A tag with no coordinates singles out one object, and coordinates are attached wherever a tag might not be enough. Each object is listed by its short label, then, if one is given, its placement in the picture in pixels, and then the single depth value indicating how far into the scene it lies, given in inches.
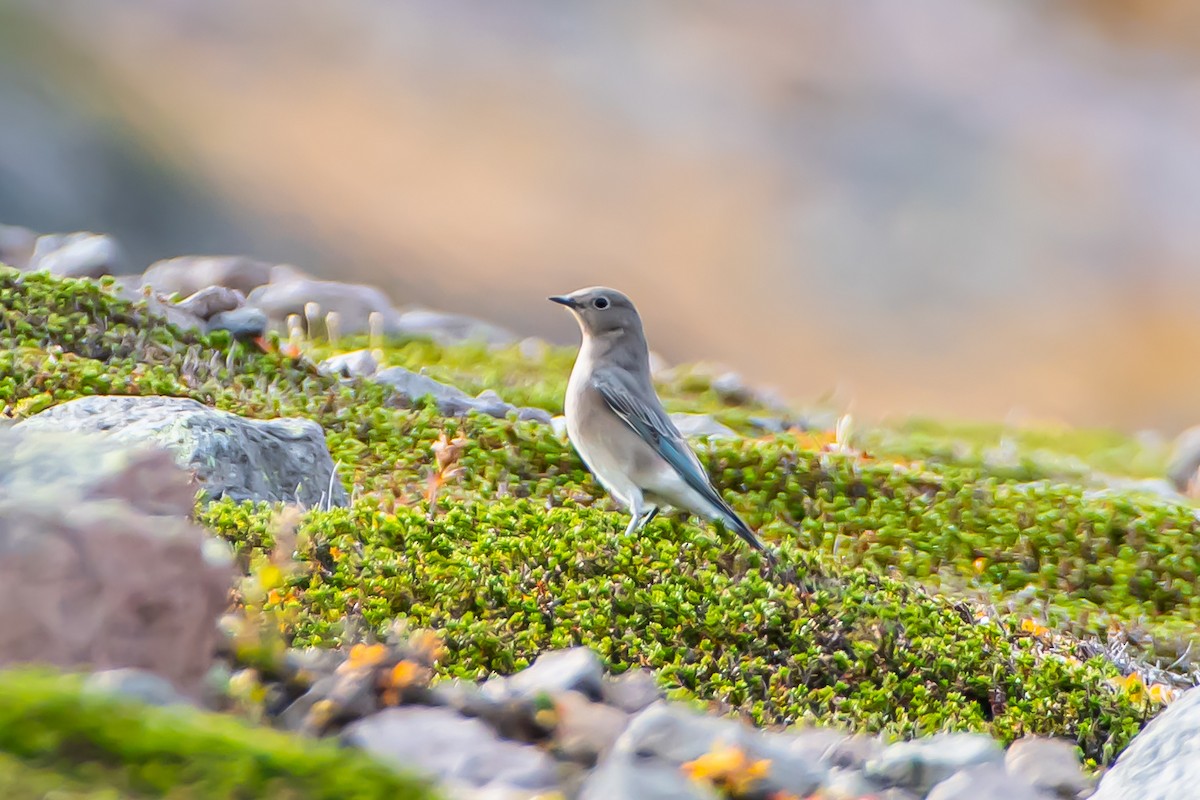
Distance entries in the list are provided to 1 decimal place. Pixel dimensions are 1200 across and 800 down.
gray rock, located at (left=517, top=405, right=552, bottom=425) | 1155.3
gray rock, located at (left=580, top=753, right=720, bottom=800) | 378.9
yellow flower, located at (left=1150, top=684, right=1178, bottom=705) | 682.5
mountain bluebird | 743.1
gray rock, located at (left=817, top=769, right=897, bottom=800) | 457.1
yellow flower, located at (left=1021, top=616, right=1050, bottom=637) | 754.3
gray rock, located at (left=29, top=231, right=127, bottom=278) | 1572.3
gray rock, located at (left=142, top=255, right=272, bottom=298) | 2005.4
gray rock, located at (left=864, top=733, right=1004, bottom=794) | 492.7
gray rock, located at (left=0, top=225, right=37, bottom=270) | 2018.9
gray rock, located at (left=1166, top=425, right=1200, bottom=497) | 1818.2
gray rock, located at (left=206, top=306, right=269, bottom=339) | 1205.1
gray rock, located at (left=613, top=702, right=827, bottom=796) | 432.1
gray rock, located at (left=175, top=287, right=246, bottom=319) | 1224.8
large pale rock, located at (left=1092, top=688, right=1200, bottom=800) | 494.9
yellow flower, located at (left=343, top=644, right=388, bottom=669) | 451.8
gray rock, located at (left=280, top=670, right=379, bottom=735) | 424.8
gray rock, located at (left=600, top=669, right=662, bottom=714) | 507.5
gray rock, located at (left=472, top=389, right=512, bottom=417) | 1158.0
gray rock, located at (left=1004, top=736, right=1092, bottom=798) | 530.6
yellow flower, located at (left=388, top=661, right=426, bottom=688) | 448.8
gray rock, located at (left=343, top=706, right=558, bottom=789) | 399.5
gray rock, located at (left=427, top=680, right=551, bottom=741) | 450.0
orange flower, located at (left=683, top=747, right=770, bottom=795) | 423.5
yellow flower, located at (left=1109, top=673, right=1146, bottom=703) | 673.6
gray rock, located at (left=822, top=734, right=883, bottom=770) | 517.0
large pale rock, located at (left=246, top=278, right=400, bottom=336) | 1868.8
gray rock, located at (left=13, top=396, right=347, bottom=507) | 762.2
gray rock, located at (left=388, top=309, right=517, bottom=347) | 2081.7
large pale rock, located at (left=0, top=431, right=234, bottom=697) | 398.3
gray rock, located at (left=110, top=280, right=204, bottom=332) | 1185.4
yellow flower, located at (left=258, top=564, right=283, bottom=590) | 493.4
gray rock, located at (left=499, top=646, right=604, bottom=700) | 488.7
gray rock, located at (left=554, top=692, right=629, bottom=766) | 440.5
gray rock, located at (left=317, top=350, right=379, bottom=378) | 1205.1
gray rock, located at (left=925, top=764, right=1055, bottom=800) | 459.5
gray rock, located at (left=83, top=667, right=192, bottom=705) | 361.1
